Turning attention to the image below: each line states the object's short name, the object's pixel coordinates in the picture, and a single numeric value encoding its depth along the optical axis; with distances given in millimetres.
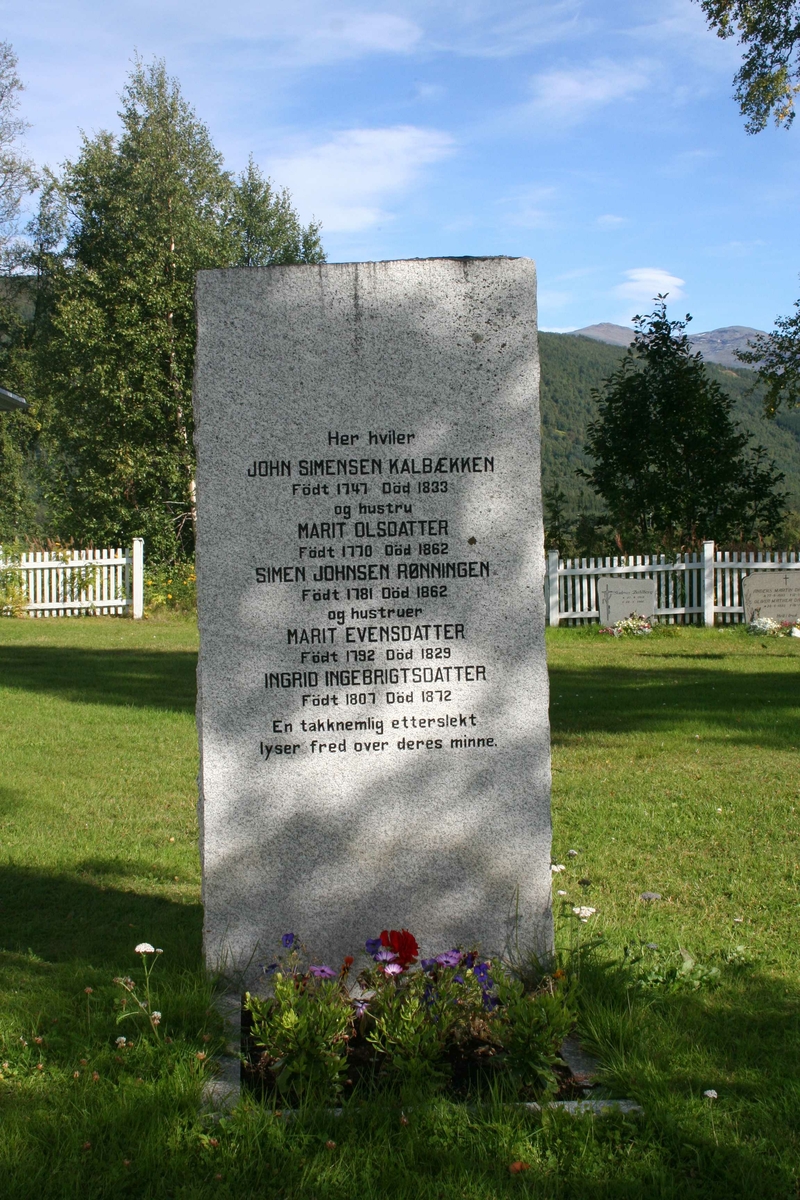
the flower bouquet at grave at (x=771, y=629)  17141
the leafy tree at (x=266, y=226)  36906
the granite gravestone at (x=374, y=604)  3668
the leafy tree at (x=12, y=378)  34312
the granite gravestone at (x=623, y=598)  18578
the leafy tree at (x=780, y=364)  20844
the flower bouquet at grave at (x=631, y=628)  17688
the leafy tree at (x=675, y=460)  22312
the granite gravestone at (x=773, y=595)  17828
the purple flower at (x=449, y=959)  3256
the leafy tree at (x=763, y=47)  18359
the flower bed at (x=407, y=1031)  2975
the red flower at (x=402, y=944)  3361
